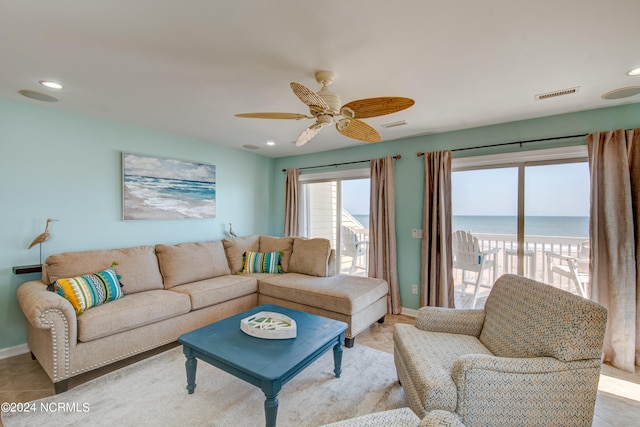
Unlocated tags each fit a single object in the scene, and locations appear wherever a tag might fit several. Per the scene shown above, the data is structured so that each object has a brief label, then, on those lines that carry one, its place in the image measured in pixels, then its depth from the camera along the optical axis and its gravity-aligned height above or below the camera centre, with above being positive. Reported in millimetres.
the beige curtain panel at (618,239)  2529 -222
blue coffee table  1646 -915
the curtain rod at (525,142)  2855 +814
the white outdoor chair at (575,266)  2873 -541
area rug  1847 -1337
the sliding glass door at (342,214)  4480 +18
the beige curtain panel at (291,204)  5008 +199
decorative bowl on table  2066 -856
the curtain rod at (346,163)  3945 +828
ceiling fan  1764 +725
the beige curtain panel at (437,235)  3498 -247
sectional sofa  2148 -817
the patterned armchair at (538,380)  1438 -857
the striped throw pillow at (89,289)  2324 -648
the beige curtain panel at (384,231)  3906 -221
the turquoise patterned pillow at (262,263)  3994 -683
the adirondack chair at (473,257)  3453 -525
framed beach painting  3412 +357
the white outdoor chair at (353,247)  4520 -511
